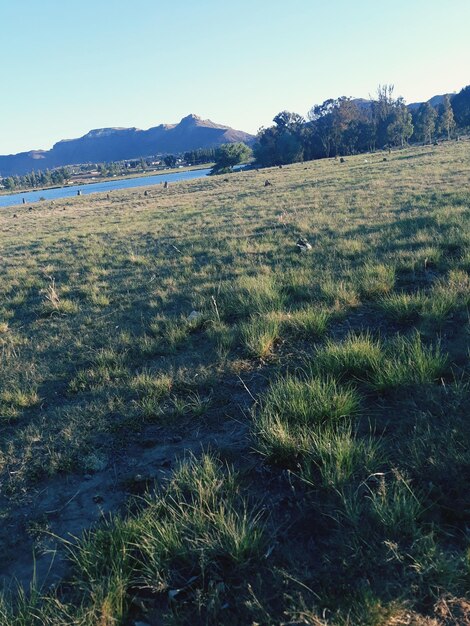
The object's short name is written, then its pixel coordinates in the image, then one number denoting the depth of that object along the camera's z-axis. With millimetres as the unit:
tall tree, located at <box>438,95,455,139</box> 80594
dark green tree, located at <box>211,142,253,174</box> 103812
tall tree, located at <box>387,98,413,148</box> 87000
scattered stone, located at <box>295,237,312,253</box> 10062
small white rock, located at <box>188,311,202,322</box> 6530
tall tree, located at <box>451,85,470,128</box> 91625
